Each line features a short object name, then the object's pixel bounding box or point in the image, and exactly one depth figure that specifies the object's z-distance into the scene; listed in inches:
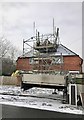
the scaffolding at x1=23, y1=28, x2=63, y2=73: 618.2
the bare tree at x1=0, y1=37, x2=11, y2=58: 1212.8
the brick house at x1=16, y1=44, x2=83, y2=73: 786.8
